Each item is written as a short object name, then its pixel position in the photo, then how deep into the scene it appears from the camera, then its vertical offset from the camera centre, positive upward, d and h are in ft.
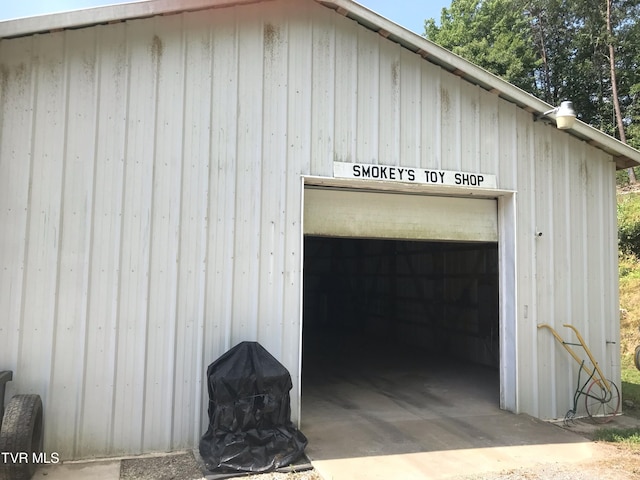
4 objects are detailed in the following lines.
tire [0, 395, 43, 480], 13.69 -4.54
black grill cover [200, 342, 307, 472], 15.44 -4.52
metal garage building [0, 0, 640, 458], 16.55 +3.29
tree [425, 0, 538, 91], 98.37 +51.05
